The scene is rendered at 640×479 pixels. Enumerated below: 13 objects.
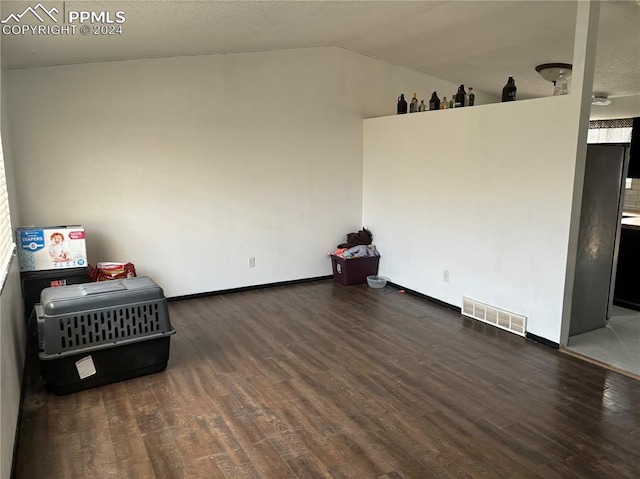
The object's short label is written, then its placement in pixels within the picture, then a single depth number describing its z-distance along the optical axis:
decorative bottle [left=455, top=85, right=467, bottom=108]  4.46
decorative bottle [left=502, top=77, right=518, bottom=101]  3.97
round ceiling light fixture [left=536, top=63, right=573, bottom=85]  4.84
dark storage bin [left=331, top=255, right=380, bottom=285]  5.35
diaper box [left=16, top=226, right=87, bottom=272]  3.62
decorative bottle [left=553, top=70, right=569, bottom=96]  3.85
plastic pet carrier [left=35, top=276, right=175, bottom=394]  2.84
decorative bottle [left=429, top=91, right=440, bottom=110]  4.87
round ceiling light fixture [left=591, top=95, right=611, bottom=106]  5.69
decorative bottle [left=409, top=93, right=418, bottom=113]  5.05
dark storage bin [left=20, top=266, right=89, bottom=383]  3.60
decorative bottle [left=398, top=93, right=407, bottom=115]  5.32
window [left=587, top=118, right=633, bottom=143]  6.12
